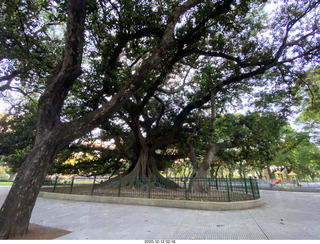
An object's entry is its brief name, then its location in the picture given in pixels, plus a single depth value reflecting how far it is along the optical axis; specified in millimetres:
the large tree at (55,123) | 3932
